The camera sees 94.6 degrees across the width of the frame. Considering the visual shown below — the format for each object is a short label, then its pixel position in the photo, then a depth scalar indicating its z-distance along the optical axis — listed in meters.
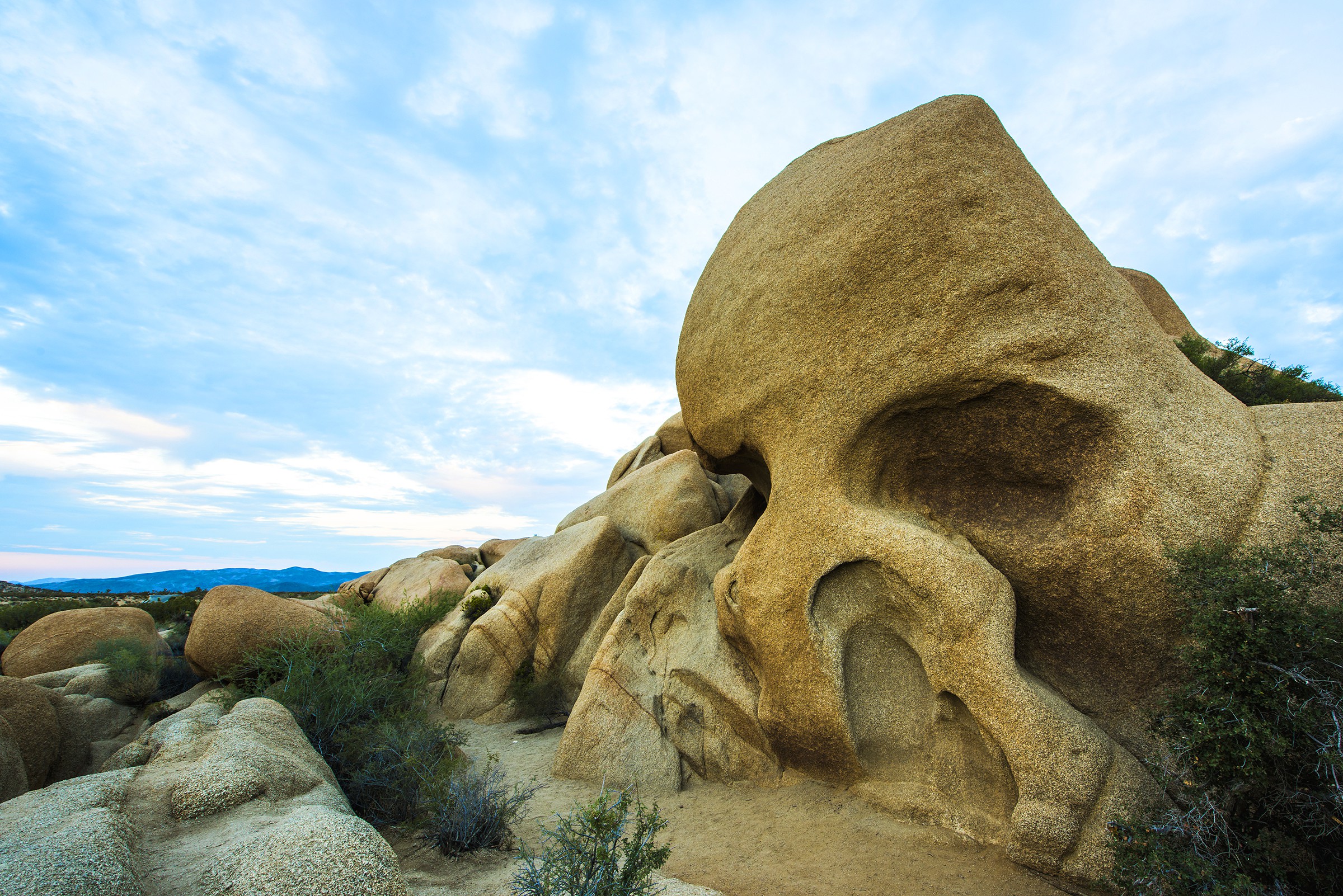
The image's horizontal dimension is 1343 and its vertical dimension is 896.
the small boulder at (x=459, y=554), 21.83
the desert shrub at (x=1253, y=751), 3.96
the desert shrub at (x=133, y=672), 10.34
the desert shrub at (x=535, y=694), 11.12
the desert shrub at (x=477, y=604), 12.82
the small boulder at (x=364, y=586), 21.47
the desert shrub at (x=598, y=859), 3.75
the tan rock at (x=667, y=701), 7.79
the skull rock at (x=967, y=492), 5.48
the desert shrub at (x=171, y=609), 22.97
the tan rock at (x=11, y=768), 5.93
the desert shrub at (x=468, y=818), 6.07
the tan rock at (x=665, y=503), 12.82
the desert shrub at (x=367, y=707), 6.99
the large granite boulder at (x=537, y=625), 11.54
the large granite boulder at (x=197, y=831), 2.96
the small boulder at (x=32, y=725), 6.88
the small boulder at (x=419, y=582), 15.86
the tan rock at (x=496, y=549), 20.22
